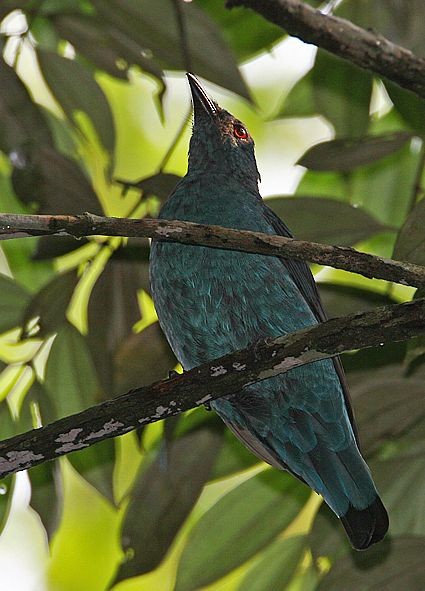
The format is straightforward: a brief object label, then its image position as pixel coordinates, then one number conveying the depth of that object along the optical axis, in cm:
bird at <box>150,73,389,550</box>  670
